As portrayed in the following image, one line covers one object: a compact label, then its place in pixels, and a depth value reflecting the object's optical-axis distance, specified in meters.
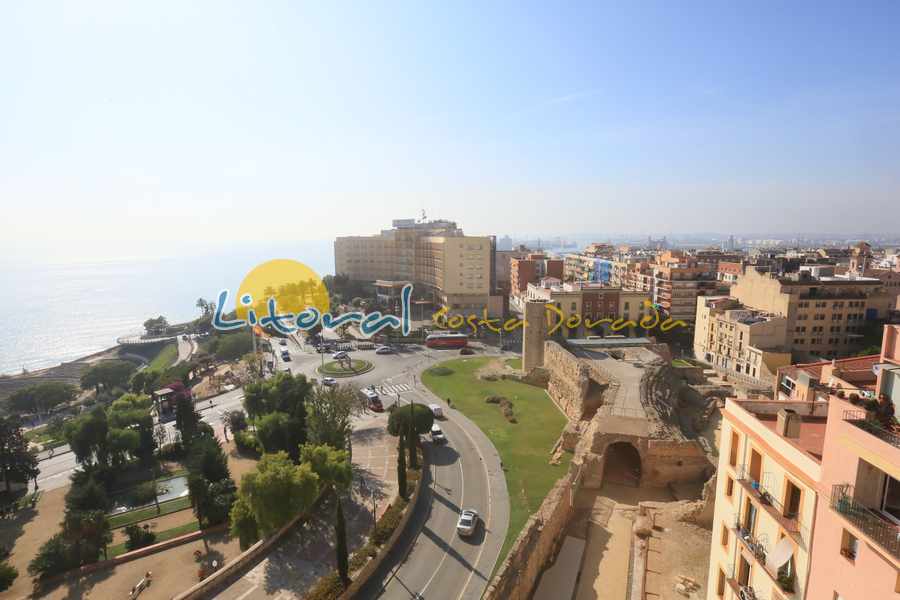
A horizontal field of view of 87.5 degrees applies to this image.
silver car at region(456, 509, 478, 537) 22.88
